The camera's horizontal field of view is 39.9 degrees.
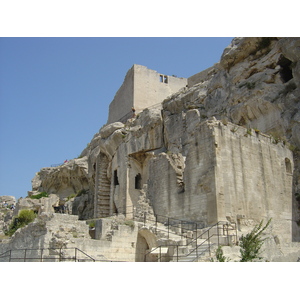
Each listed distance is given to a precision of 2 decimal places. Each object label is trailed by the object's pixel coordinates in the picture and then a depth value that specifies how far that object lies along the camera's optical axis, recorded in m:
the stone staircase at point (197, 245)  13.80
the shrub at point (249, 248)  12.66
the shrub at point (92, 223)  17.78
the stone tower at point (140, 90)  38.47
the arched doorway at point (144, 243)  17.14
